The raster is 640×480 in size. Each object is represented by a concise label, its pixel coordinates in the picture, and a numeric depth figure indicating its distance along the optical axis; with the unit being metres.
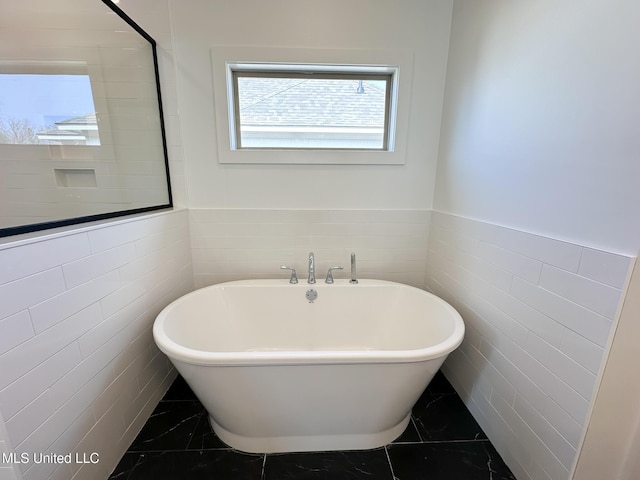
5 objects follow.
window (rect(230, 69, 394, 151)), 1.79
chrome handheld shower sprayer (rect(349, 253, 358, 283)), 1.72
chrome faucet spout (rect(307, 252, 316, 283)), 1.73
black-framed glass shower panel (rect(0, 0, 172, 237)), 1.33
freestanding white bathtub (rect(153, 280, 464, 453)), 1.03
